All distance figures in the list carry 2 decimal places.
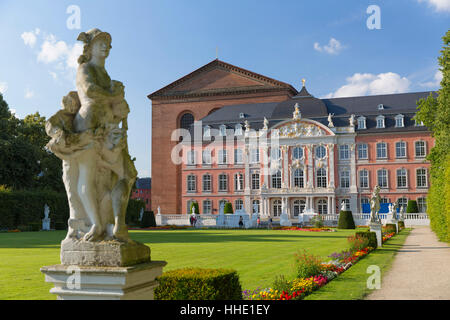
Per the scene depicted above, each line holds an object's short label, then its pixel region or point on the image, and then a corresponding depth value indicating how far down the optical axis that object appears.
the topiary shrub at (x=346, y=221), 37.12
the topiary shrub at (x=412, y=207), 45.78
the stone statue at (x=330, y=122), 49.42
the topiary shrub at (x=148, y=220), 43.76
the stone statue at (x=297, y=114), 49.84
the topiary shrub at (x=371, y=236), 16.98
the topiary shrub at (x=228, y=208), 48.75
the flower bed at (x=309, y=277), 7.54
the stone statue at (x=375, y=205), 19.70
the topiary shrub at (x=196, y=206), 52.55
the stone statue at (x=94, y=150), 4.33
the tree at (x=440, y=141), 20.52
